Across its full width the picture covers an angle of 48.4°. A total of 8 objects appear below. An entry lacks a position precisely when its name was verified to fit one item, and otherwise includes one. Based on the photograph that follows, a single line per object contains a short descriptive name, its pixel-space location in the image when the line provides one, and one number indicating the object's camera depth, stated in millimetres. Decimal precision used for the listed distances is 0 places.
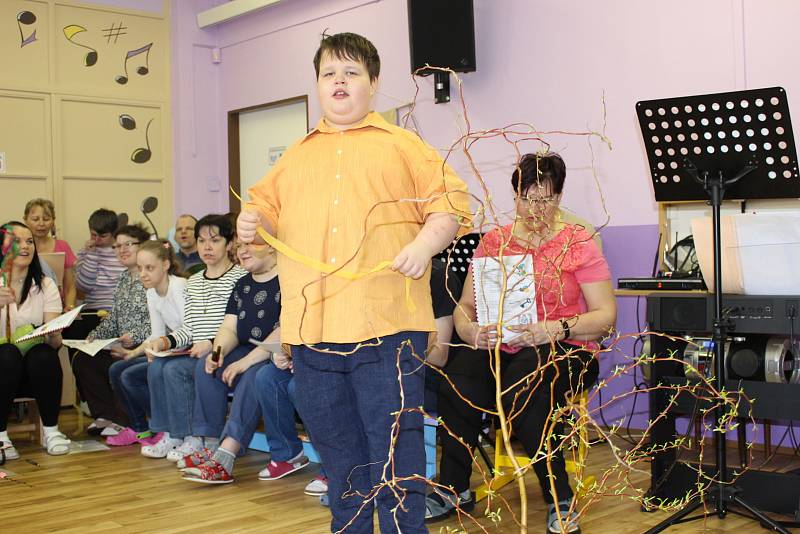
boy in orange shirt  1946
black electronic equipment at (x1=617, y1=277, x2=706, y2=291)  3136
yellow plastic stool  3143
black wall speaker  5105
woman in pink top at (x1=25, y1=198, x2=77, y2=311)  5590
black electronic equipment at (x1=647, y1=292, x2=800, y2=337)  2787
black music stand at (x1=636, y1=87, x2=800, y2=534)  2607
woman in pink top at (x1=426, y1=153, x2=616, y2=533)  2859
